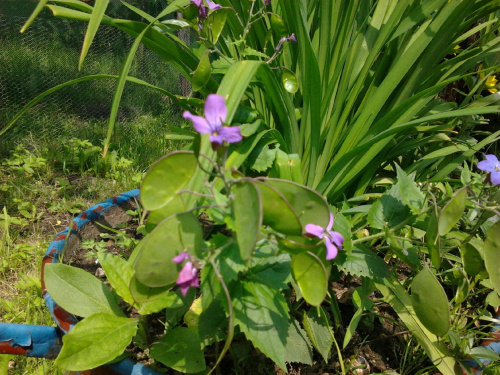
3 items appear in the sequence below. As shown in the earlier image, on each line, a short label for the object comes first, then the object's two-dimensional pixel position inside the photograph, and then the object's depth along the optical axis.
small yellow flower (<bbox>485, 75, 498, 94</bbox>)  1.55
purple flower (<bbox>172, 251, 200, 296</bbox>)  0.50
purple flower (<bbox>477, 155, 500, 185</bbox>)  0.73
